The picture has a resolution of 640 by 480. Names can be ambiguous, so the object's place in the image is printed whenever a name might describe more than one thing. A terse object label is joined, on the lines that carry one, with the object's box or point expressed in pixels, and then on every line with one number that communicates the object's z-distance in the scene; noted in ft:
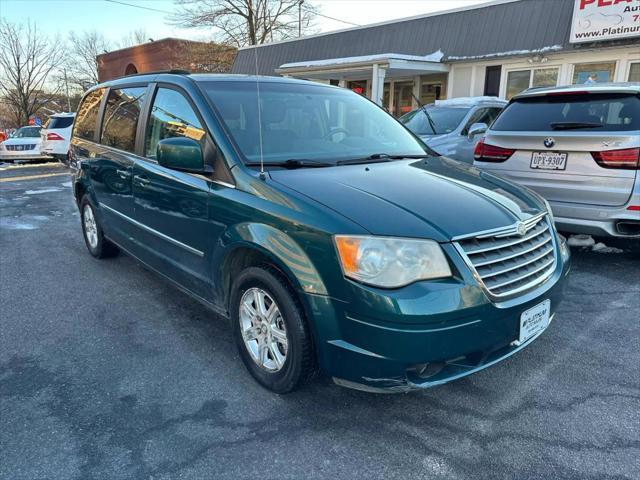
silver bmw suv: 13.67
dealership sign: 34.53
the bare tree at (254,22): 98.37
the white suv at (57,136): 50.98
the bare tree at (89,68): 157.17
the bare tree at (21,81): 116.47
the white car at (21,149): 54.29
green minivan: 6.95
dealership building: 36.99
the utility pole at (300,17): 99.81
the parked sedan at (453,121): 25.57
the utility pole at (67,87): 138.85
